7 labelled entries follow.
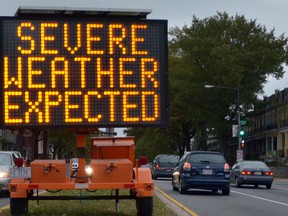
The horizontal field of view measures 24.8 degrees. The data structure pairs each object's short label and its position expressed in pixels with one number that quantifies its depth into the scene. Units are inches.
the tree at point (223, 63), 2209.6
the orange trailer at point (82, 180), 414.0
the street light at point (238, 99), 2012.8
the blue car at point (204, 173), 871.1
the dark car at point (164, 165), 1611.7
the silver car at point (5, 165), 767.7
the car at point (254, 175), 1169.4
